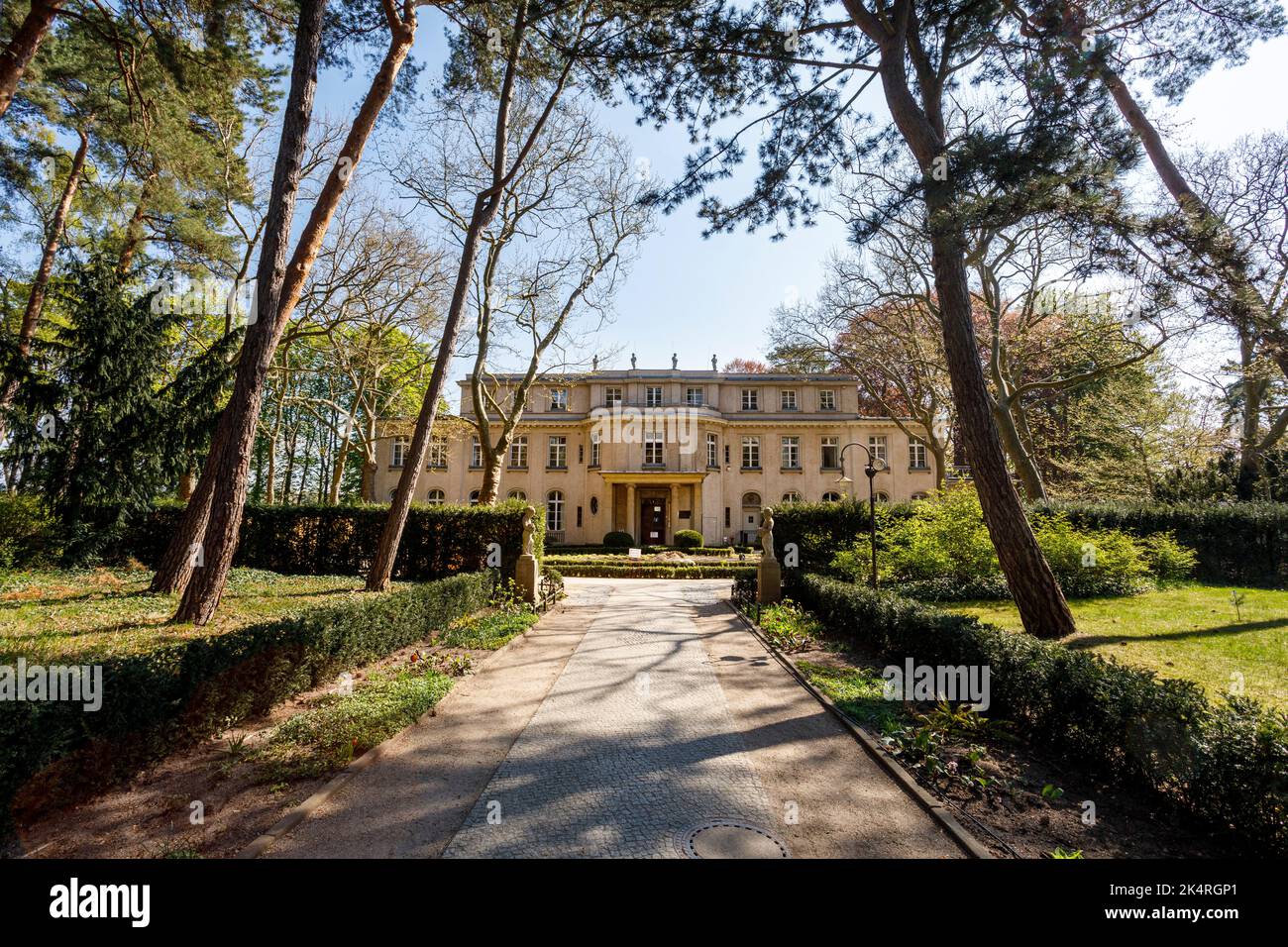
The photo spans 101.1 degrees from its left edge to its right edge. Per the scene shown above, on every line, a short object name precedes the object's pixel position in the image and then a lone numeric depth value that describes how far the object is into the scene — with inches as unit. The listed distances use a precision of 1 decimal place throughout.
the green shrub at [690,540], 1081.4
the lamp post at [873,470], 447.5
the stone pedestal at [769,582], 482.0
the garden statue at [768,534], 488.4
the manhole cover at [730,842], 118.0
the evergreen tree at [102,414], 469.7
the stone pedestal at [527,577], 464.5
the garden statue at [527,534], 484.1
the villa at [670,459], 1195.3
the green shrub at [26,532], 422.0
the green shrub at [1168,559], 512.4
